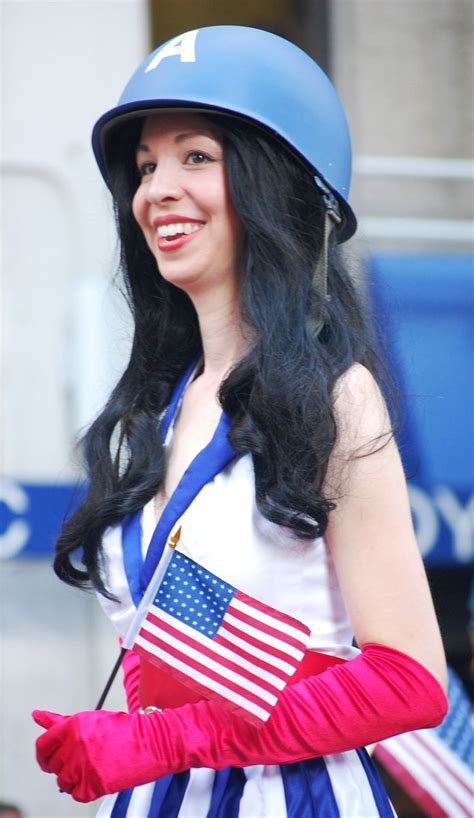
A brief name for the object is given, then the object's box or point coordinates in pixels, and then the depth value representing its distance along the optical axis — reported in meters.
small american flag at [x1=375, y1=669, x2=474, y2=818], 8.27
